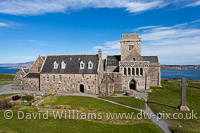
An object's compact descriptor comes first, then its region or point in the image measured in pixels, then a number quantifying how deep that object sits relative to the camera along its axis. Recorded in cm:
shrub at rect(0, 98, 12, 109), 2494
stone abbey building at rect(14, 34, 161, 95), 3850
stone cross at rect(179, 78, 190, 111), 2388
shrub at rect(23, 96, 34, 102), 3014
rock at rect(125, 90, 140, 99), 3512
